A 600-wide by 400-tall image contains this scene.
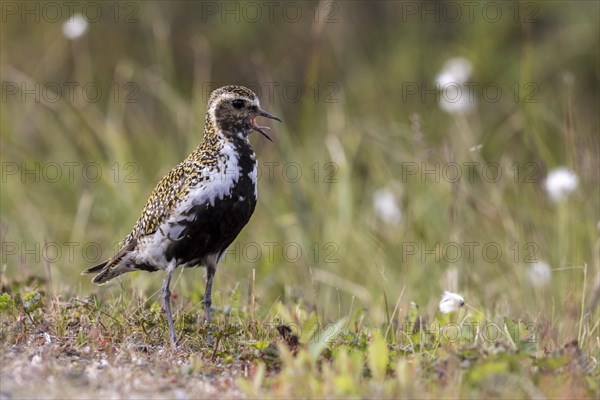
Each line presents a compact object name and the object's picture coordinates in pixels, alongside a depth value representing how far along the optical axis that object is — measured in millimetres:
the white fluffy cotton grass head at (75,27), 17984
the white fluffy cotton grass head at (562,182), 15594
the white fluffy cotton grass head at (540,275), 15328
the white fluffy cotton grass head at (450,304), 11336
